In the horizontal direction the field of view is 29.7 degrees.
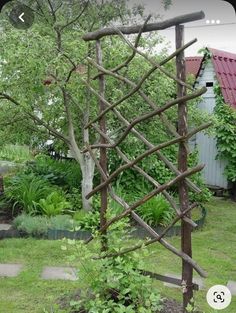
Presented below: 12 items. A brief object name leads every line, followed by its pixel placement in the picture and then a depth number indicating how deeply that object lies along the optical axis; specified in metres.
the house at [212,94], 7.37
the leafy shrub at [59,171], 6.38
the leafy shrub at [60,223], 4.80
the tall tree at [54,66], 4.49
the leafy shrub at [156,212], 5.14
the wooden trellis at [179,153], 2.46
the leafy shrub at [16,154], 9.47
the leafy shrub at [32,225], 4.75
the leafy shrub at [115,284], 2.54
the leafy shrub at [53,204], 5.17
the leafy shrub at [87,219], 4.78
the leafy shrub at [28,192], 5.41
